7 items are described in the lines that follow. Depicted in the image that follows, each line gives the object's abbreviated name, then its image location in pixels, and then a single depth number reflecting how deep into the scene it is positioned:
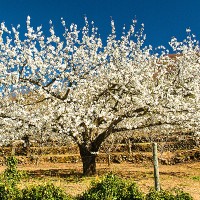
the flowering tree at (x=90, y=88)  15.98
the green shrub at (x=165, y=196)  8.78
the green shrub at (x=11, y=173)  11.55
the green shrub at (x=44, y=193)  9.54
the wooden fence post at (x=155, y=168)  10.65
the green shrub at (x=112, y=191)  9.41
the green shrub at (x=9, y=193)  9.88
